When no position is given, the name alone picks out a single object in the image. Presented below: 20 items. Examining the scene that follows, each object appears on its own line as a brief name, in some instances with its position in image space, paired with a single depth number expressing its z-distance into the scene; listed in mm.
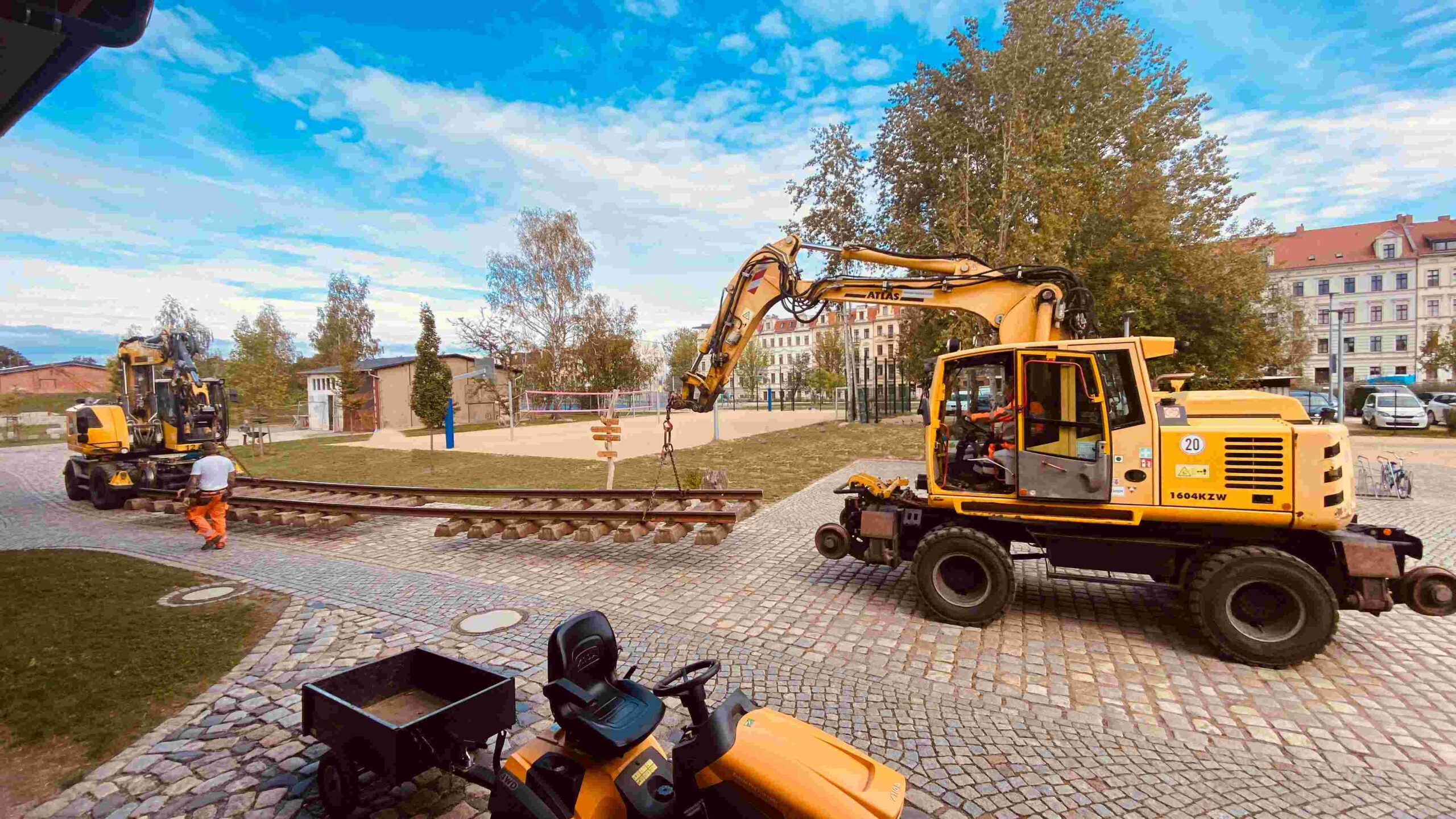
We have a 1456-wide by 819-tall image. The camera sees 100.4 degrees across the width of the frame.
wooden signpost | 12680
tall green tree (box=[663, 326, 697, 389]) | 82875
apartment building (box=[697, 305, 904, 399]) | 87688
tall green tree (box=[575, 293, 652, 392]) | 44438
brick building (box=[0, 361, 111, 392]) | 56344
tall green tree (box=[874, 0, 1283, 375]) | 20234
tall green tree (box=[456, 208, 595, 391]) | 43188
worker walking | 9055
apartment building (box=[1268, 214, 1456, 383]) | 61094
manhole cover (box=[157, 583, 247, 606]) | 6652
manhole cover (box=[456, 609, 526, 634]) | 5871
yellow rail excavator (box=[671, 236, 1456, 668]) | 4859
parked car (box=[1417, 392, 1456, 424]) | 27369
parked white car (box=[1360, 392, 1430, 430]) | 25219
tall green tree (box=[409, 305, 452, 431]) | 21328
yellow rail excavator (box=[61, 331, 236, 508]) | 12633
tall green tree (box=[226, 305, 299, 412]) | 27438
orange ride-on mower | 2227
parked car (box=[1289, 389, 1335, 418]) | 29500
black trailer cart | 3047
